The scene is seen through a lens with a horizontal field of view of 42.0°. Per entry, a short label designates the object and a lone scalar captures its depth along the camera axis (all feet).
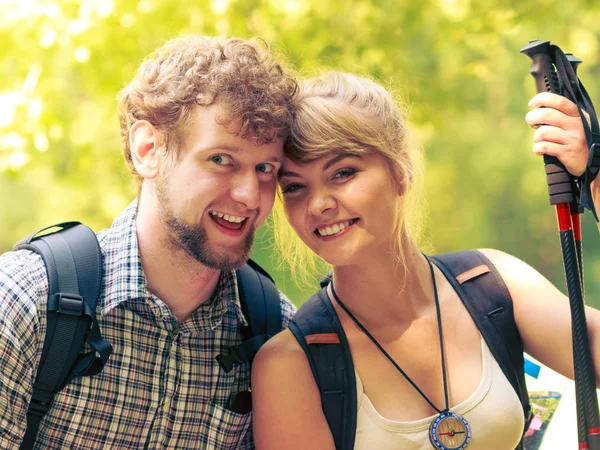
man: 6.20
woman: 6.43
